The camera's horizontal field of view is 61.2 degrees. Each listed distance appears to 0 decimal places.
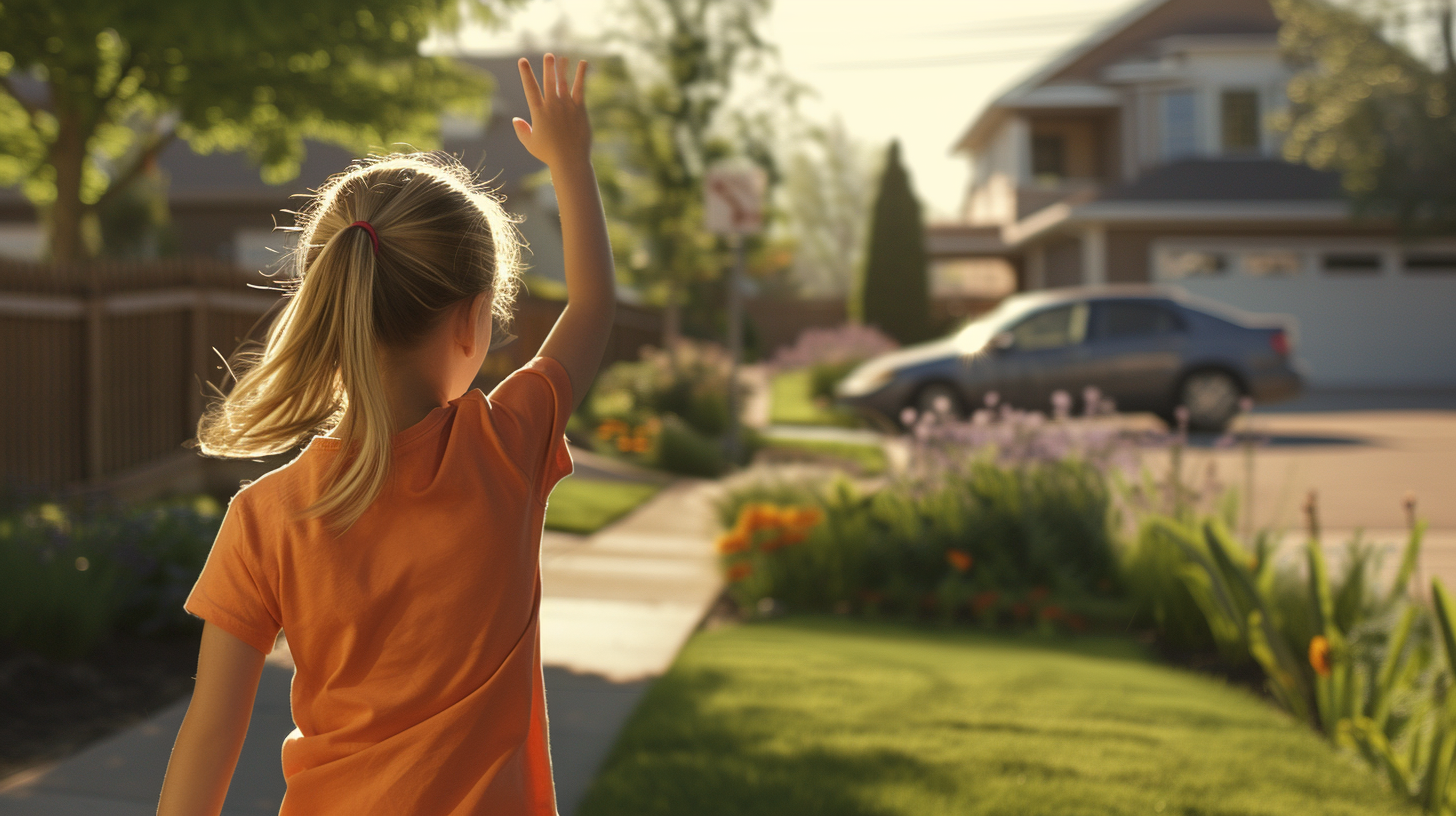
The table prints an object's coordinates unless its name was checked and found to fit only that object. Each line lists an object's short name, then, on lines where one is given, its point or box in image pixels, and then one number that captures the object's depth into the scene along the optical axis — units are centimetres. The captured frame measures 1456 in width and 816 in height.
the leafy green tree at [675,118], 2398
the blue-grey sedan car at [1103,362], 1391
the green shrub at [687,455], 1223
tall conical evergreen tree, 2714
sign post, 1147
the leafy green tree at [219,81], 644
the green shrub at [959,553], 605
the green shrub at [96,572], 470
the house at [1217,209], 2448
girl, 141
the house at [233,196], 2864
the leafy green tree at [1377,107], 2420
